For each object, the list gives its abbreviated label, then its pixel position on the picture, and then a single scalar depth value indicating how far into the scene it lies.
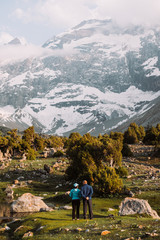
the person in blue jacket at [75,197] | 19.23
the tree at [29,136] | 100.69
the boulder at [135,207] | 20.81
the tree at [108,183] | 30.69
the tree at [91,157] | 40.62
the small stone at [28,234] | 16.16
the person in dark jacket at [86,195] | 19.02
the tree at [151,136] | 92.81
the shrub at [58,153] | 84.36
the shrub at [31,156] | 73.30
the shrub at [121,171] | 44.97
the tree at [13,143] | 83.88
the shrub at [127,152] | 73.94
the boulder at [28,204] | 27.66
